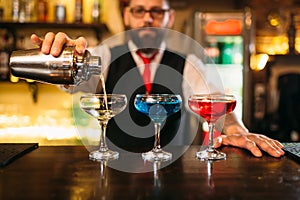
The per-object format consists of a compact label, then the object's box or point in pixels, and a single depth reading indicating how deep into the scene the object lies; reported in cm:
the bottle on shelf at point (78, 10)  348
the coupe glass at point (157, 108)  110
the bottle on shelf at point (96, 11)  348
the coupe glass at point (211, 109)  111
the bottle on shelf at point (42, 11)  352
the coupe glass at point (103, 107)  110
